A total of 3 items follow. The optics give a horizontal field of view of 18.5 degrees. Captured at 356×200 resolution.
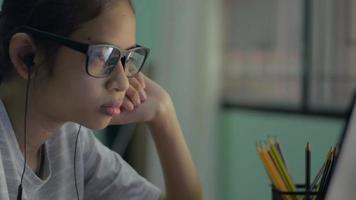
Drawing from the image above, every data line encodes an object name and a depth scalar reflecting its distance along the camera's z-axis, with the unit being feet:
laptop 4.43
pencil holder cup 4.77
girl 4.95
